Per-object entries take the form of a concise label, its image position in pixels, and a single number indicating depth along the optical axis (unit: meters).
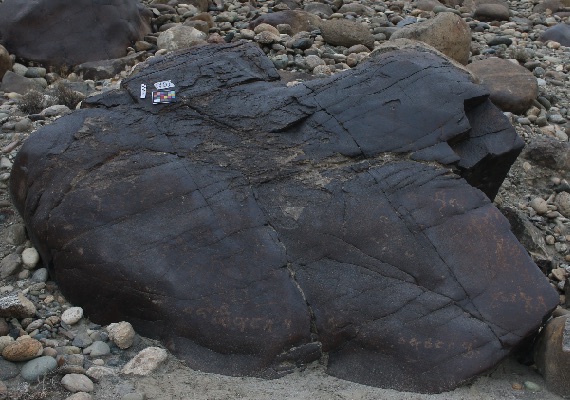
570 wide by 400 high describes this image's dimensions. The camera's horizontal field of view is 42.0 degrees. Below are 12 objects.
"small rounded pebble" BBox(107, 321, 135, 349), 4.34
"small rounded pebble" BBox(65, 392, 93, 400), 3.78
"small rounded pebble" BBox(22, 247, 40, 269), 5.01
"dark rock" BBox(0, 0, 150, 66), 9.03
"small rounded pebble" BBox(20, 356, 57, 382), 3.96
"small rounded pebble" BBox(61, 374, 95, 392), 3.89
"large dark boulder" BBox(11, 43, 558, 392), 4.29
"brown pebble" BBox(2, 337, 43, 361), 4.05
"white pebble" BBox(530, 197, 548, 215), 6.39
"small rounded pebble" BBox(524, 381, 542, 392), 4.27
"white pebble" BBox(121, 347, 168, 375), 4.13
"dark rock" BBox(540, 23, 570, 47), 10.20
